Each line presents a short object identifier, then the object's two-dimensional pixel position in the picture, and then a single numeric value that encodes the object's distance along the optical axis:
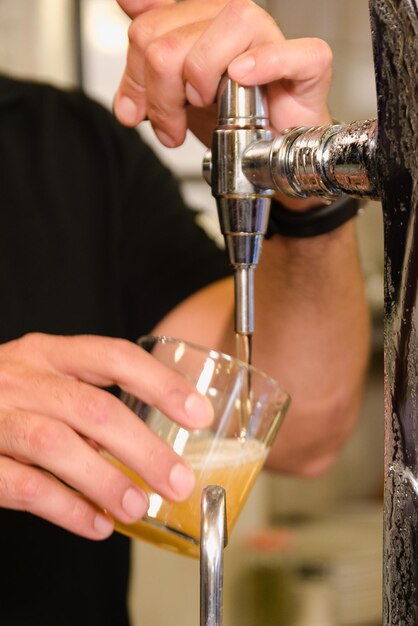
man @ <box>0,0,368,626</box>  0.71
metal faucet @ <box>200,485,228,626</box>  0.56
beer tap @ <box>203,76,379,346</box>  0.59
